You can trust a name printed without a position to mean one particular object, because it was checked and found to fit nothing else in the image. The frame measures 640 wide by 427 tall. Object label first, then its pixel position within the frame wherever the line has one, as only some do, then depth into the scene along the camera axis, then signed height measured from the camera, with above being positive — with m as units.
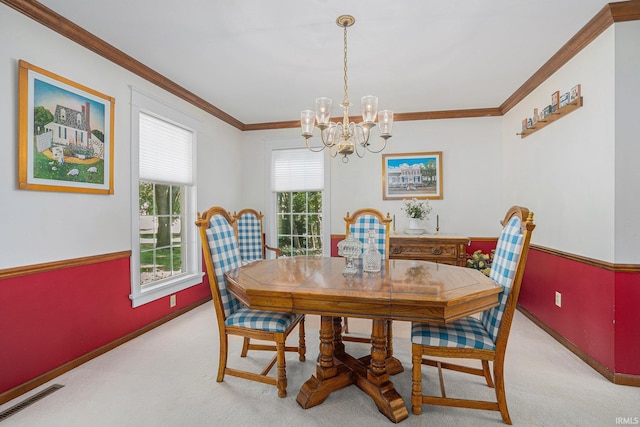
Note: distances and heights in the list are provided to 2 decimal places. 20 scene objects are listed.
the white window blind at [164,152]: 3.11 +0.68
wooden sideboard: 3.71 -0.40
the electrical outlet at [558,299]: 2.80 -0.76
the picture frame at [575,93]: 2.53 +0.98
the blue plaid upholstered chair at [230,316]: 1.97 -0.67
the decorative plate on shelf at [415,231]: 4.10 -0.22
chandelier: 2.21 +0.69
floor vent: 1.83 -1.16
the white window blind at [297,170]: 4.73 +0.68
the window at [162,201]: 2.95 +0.15
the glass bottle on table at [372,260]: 2.14 -0.31
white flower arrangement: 4.24 +0.10
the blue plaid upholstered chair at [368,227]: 3.04 -0.12
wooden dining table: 1.57 -0.44
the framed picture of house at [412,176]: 4.36 +0.55
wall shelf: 2.54 +0.90
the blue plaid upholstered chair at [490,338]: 1.72 -0.70
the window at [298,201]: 4.73 +0.21
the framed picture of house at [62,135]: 2.06 +0.59
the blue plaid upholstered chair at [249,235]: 3.91 -0.26
